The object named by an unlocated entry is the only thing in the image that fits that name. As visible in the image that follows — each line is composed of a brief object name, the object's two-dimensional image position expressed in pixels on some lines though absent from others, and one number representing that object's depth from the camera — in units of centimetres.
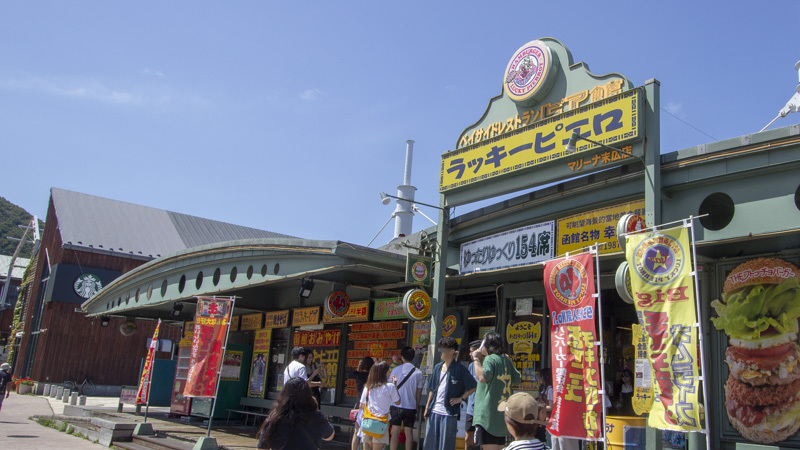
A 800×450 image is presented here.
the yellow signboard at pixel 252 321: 1762
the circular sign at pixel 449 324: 1266
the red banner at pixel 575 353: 687
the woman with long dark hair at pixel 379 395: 805
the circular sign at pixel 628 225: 755
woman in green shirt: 676
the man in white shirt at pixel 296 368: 922
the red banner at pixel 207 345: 1121
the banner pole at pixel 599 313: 679
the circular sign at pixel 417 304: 1050
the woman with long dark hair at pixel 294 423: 491
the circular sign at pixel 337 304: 1395
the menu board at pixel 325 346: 1498
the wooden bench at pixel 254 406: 1606
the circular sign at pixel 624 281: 759
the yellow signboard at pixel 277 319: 1661
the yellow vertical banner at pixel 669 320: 622
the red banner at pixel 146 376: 1524
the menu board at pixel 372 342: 1363
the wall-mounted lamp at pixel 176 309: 1814
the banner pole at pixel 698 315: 601
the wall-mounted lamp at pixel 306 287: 1281
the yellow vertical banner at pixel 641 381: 888
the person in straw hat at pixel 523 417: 380
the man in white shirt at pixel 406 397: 844
